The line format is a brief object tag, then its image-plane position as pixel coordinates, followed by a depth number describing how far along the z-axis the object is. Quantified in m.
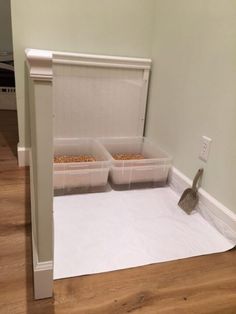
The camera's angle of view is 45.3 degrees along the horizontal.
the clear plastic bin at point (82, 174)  1.55
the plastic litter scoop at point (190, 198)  1.49
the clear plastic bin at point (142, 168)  1.65
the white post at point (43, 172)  0.72
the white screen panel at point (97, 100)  1.81
